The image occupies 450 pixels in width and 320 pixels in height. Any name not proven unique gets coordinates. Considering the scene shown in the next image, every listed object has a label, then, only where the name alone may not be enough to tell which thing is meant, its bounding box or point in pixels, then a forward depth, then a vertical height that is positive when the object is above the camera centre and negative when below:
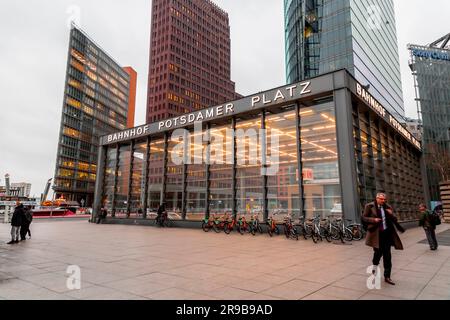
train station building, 16.55 +3.22
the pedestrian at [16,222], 13.24 -1.03
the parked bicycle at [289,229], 15.20 -1.48
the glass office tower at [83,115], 105.62 +35.56
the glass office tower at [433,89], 74.19 +31.55
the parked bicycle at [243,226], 18.30 -1.57
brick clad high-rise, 122.50 +66.84
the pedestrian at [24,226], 14.02 -1.28
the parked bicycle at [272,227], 16.75 -1.48
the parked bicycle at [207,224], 20.16 -1.60
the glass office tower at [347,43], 49.56 +31.20
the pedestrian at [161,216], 23.38 -1.21
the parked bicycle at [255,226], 17.73 -1.51
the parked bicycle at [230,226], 18.78 -1.61
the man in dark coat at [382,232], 6.42 -0.67
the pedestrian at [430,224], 11.09 -0.81
